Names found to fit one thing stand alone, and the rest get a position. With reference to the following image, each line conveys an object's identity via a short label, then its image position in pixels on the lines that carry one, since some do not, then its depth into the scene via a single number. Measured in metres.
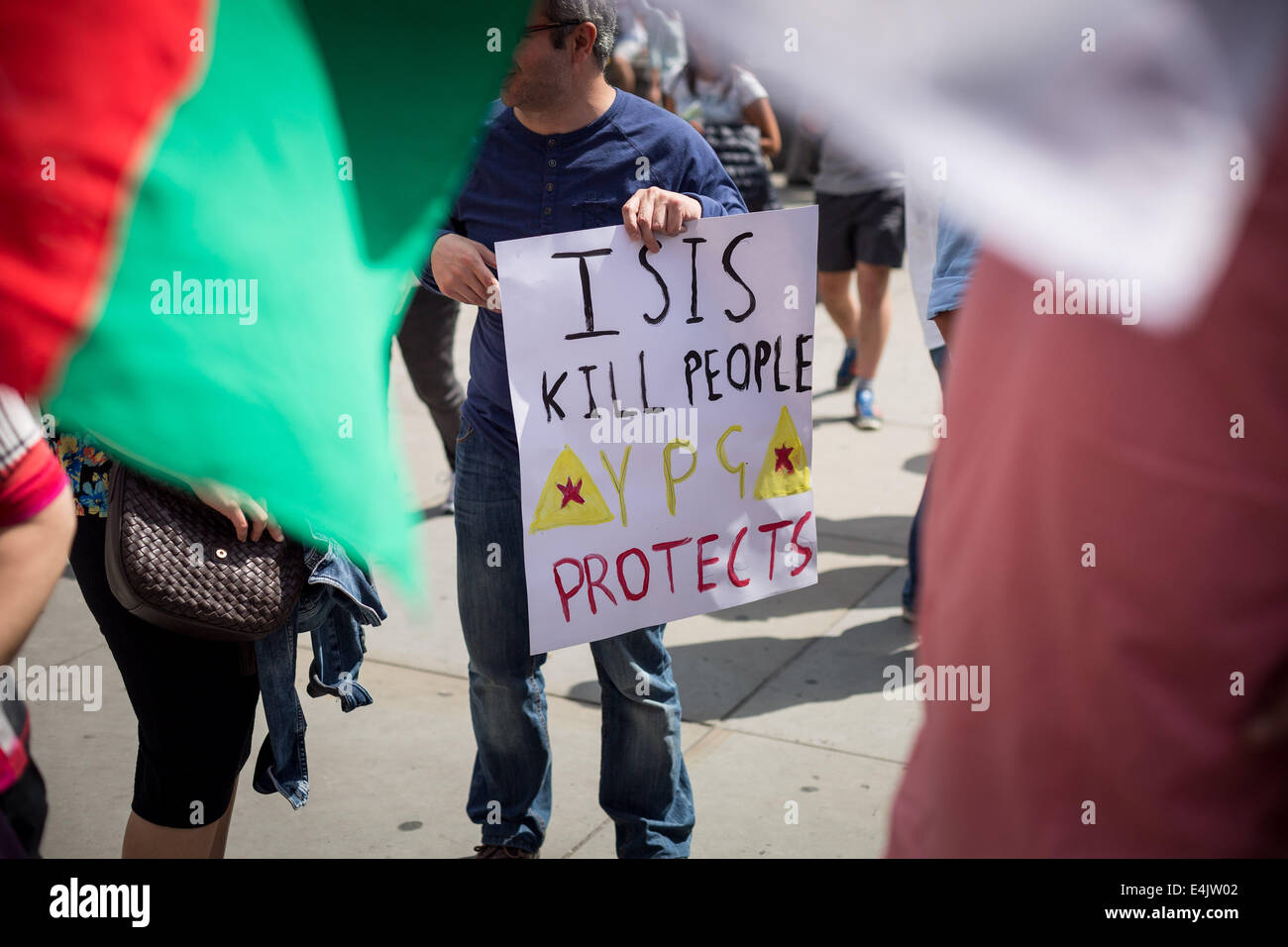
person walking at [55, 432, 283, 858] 2.27
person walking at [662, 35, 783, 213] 6.23
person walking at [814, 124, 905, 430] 6.23
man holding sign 2.57
